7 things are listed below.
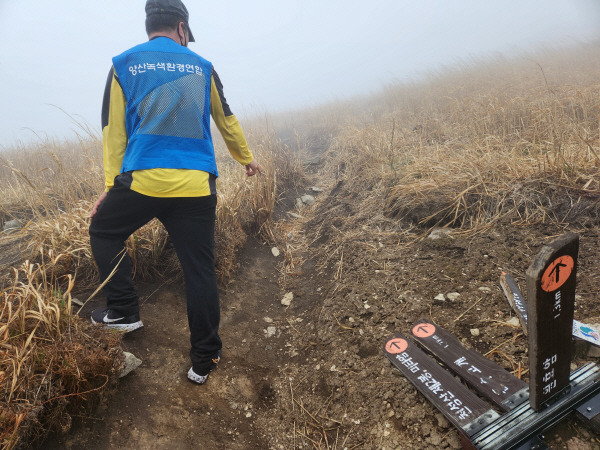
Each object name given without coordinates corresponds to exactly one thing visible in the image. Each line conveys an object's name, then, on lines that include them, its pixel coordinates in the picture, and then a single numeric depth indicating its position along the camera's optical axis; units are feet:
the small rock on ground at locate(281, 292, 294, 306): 8.87
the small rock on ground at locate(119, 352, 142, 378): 5.63
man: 5.22
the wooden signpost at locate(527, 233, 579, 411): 2.89
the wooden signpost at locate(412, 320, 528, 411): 4.59
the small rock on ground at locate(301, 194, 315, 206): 15.81
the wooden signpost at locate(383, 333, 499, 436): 4.35
